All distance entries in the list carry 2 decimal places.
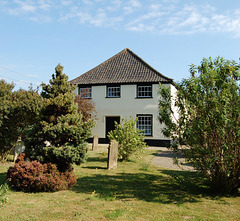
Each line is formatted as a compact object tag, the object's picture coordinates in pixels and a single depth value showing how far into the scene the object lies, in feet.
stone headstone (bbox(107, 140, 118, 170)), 37.71
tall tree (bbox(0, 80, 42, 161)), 35.58
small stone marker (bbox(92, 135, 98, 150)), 60.77
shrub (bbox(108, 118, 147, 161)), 44.91
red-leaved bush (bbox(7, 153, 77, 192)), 23.52
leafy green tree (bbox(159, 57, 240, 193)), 21.45
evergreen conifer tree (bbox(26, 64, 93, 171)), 24.48
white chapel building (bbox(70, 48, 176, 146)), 77.61
